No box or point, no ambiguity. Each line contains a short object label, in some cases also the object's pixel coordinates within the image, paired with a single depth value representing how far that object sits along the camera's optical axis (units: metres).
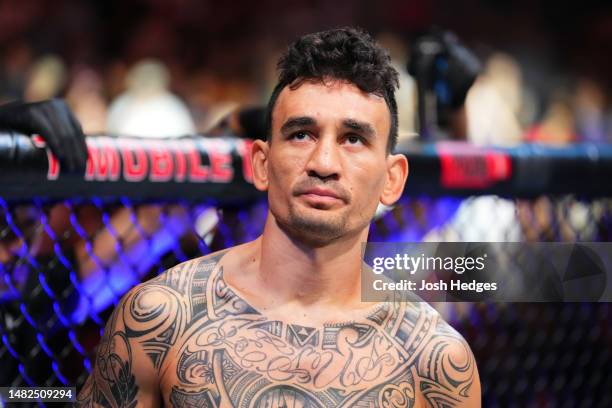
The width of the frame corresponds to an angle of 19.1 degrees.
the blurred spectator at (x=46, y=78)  8.86
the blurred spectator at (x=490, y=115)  8.86
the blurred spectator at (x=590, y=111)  12.14
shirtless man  3.19
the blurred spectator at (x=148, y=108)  8.49
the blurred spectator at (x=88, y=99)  8.71
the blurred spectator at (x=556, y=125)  10.56
